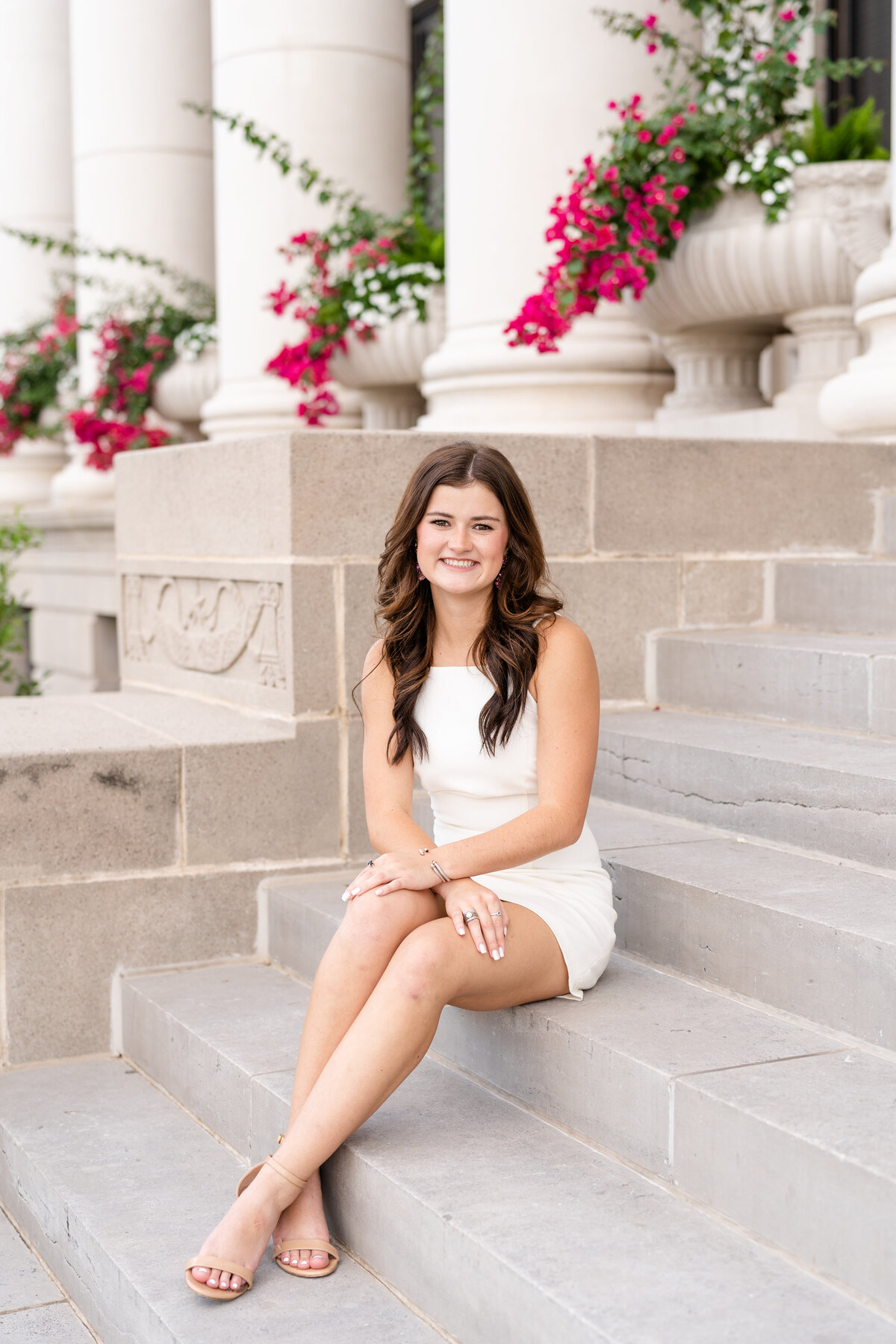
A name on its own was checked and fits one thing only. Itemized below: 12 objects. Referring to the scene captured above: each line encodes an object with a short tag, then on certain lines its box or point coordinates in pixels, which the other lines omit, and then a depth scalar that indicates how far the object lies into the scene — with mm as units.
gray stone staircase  2197
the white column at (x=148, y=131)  9891
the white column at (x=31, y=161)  11906
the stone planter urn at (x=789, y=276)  5141
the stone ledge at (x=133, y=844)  3898
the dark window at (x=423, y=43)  9719
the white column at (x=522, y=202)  5480
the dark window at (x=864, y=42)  6852
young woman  2619
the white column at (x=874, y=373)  4750
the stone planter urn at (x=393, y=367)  6805
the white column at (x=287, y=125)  7438
